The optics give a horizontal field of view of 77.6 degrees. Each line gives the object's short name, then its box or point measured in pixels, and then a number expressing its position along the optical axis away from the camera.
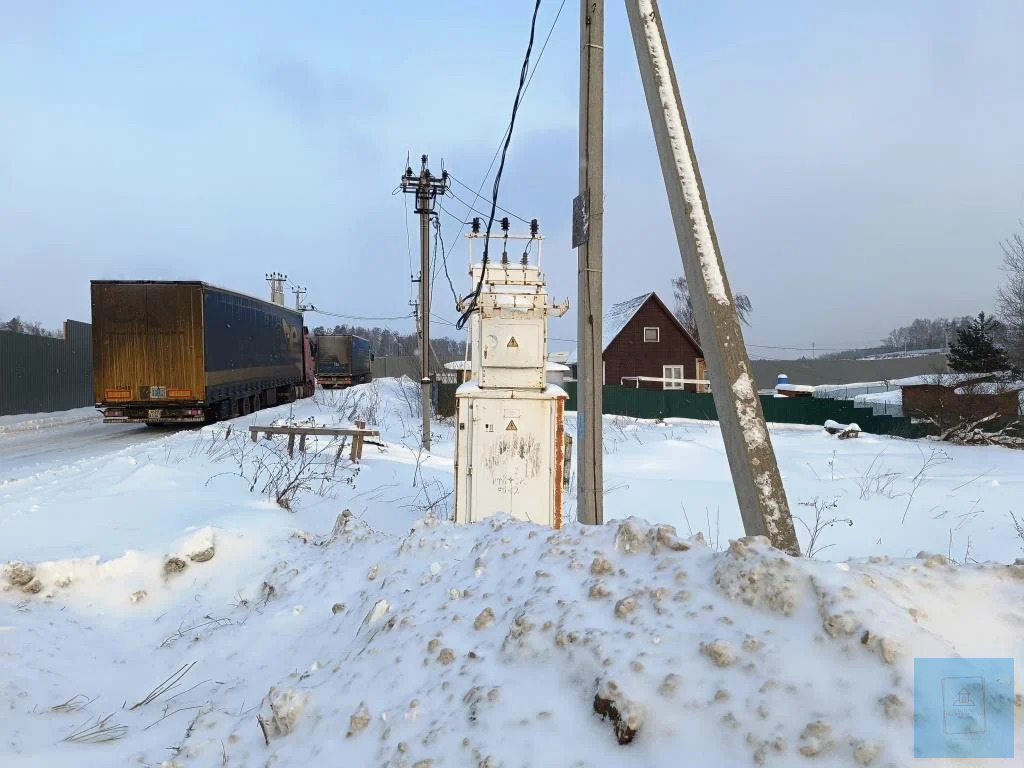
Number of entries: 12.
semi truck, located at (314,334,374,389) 40.88
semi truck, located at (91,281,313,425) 14.27
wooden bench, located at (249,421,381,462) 10.23
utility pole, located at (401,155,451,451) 16.36
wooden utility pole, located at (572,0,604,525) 5.30
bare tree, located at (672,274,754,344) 56.12
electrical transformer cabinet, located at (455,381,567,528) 6.84
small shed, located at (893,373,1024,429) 21.80
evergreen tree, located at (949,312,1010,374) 33.56
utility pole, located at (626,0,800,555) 3.44
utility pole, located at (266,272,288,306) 47.76
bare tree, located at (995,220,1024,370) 30.38
